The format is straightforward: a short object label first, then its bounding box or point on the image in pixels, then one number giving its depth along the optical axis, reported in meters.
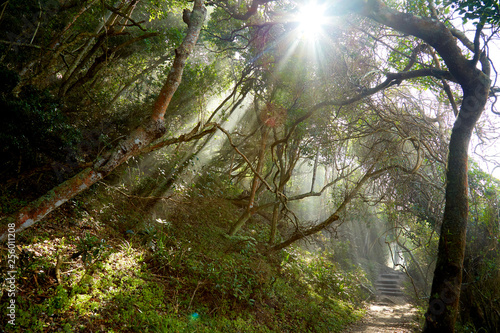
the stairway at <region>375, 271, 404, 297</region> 15.66
